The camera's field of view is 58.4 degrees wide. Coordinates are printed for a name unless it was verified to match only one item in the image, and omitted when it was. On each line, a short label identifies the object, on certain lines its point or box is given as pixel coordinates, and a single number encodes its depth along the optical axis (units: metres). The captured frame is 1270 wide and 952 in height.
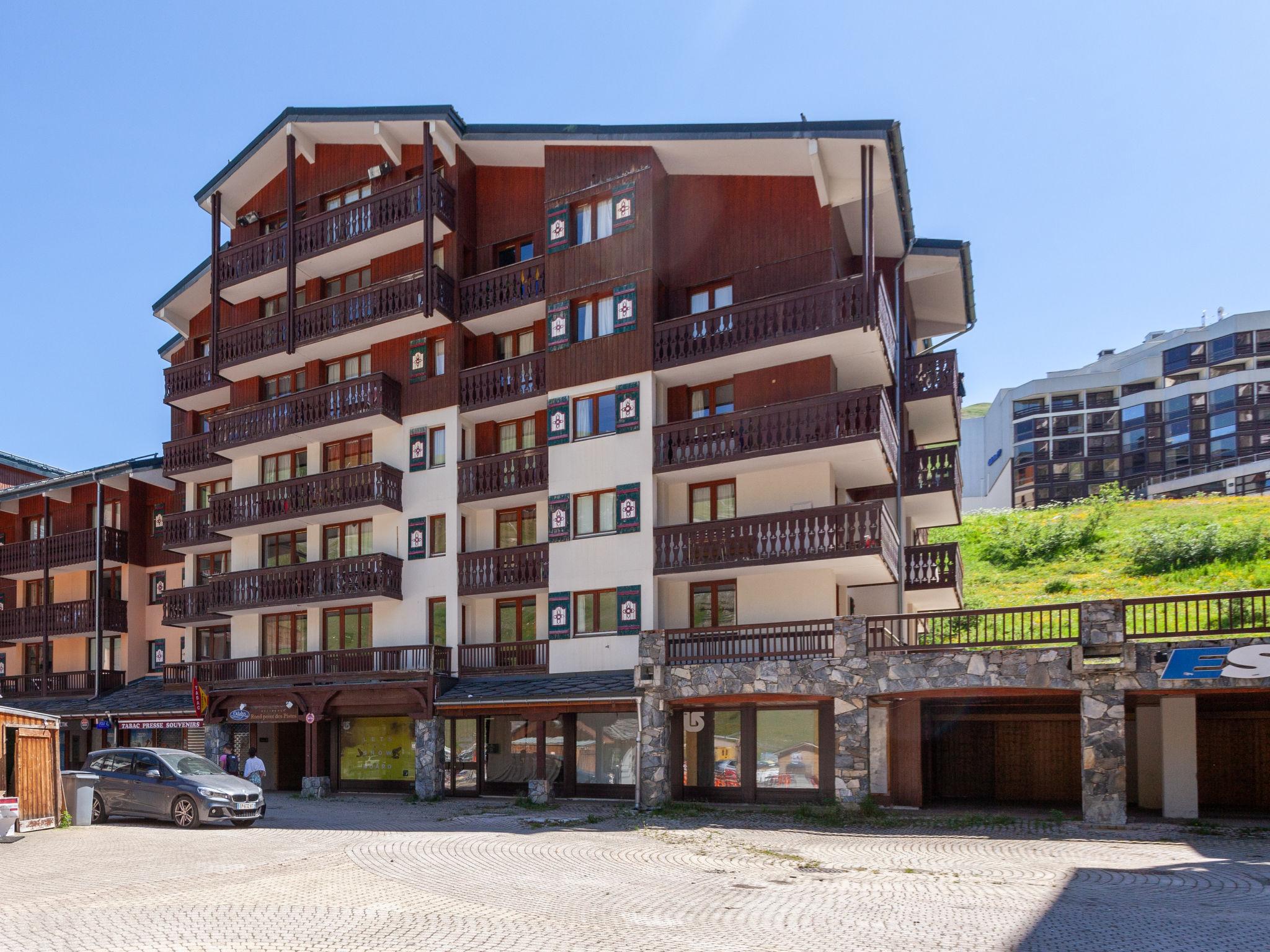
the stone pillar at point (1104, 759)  20.92
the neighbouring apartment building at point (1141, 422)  99.81
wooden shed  20.53
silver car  22.03
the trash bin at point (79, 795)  22.34
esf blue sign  19.70
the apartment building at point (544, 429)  27.08
